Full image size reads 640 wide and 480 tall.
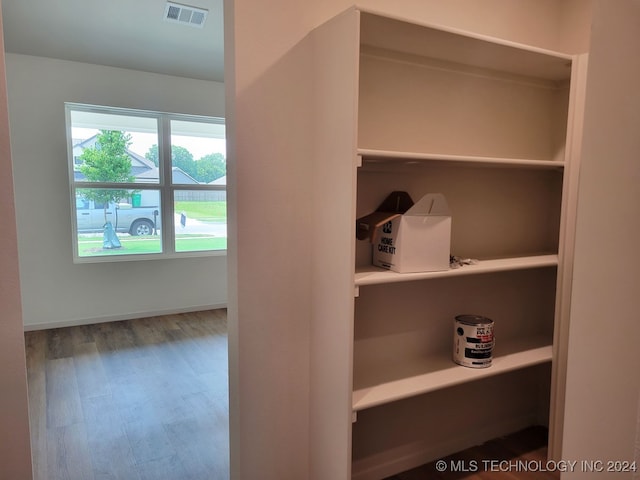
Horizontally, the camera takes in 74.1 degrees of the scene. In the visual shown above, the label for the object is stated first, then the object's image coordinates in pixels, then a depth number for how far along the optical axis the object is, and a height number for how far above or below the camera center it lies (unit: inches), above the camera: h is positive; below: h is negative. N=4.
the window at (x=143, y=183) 176.1 +2.3
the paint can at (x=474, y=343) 78.5 -28.1
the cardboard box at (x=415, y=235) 67.9 -7.2
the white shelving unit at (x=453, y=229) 63.3 -7.2
